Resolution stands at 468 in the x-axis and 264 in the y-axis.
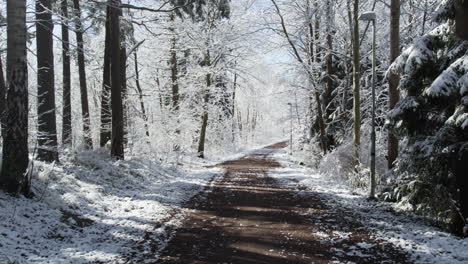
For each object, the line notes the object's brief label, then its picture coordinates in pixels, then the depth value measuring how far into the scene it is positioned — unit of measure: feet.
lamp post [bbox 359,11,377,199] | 31.86
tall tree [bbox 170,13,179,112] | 77.88
